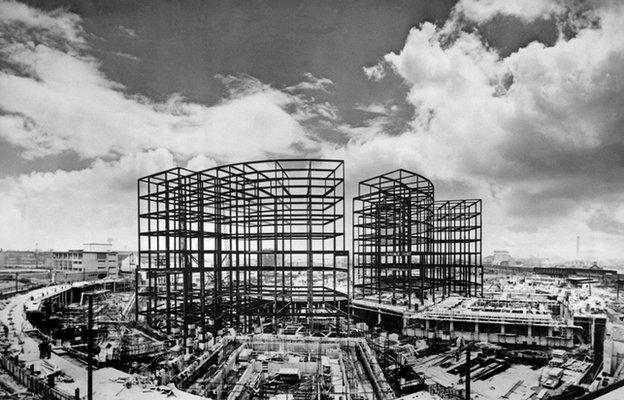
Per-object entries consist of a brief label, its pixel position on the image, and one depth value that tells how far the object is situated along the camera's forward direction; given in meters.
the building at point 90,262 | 80.62
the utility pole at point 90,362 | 14.87
